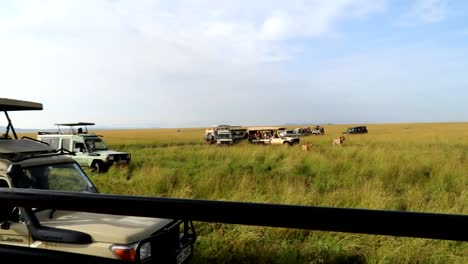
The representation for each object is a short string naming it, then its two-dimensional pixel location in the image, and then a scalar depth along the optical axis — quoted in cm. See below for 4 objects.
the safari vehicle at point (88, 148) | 1759
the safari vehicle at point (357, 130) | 6950
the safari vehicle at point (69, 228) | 373
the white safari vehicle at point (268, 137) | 3766
